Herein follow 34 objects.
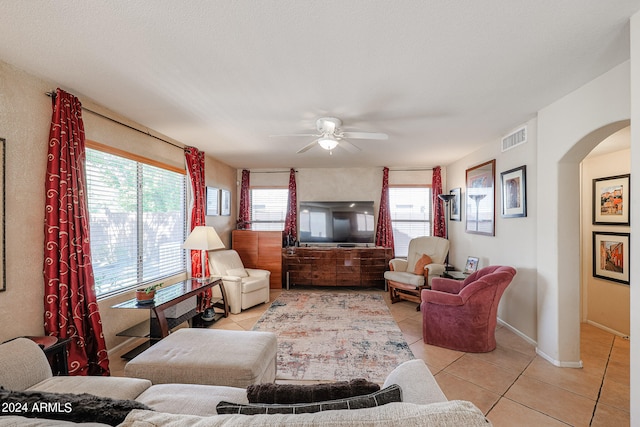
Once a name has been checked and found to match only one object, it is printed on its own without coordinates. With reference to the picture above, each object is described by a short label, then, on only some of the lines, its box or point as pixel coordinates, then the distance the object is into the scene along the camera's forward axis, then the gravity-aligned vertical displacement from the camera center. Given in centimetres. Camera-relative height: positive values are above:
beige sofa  72 -69
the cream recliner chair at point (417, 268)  434 -87
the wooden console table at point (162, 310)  263 -90
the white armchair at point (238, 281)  413 -102
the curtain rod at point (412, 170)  589 +101
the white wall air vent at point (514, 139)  319 +95
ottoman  174 -95
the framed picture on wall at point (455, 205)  504 +22
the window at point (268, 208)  621 +19
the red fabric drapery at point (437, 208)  564 +18
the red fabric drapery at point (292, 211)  601 +11
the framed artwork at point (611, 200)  339 +22
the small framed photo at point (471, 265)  404 -72
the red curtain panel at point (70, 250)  225 -29
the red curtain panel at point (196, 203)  413 +20
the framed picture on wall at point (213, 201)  486 +28
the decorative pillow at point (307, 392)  99 -65
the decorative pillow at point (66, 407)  88 -63
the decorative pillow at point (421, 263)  456 -77
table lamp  354 -31
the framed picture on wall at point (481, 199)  384 +27
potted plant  270 -78
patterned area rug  257 -144
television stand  542 -98
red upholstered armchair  286 -103
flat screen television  582 -14
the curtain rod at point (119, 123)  228 +101
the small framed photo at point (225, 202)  536 +28
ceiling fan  291 +91
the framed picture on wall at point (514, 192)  313 +30
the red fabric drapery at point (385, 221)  581 -9
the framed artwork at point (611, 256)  337 -50
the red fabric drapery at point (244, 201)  610 +34
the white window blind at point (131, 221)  276 -5
